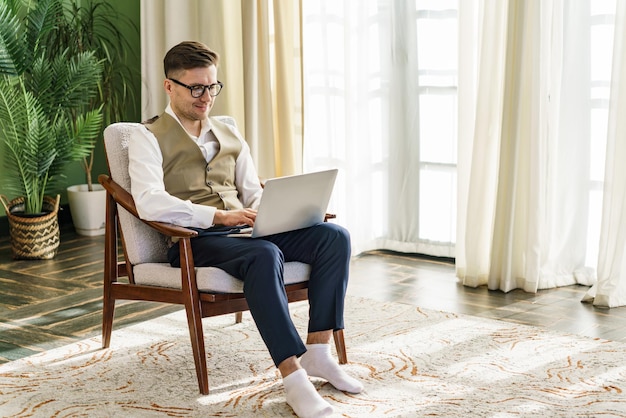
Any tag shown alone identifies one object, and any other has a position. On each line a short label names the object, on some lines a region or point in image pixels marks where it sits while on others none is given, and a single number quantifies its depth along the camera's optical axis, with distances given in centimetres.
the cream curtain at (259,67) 455
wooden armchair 276
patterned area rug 262
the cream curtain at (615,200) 362
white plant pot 519
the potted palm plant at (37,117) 455
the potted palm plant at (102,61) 510
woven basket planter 461
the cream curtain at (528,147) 381
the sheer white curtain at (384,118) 449
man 260
